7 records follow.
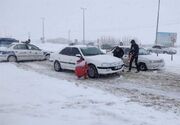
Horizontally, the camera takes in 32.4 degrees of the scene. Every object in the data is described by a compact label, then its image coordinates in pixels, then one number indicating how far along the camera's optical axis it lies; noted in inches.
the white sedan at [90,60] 540.7
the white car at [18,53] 808.3
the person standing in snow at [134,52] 610.1
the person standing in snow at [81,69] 537.6
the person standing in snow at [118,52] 654.5
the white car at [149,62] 634.8
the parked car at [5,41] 999.3
